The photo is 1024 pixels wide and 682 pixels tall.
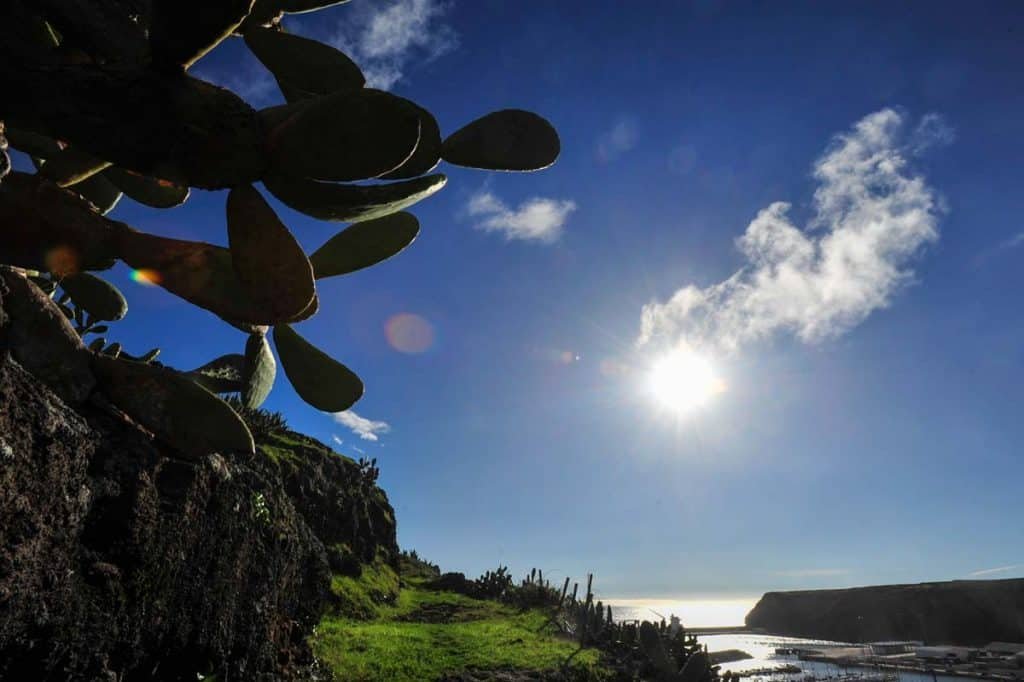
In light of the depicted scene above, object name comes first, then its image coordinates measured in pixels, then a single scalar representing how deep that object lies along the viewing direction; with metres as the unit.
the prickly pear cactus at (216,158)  1.92
